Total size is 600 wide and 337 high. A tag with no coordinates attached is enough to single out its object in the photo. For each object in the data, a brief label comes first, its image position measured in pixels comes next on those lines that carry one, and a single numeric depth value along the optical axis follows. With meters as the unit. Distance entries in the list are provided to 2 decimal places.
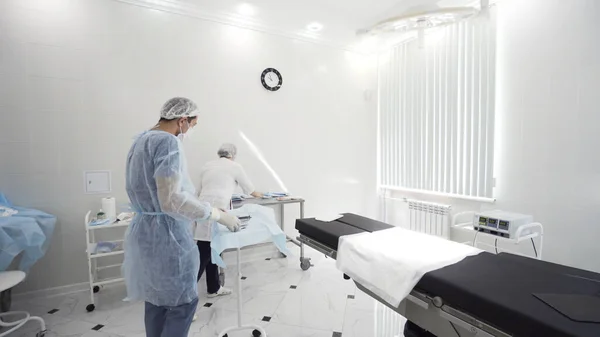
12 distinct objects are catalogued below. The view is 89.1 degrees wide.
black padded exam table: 1.08
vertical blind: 3.18
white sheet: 1.53
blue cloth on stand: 2.14
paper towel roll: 2.77
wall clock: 3.76
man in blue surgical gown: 1.48
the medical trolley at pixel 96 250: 2.55
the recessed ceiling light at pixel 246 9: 3.28
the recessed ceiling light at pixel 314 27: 3.75
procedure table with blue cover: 1.86
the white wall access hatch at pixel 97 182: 2.94
